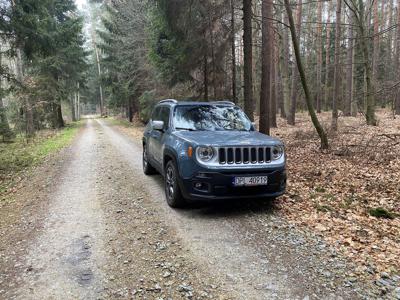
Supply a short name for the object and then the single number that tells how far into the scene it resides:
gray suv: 5.62
